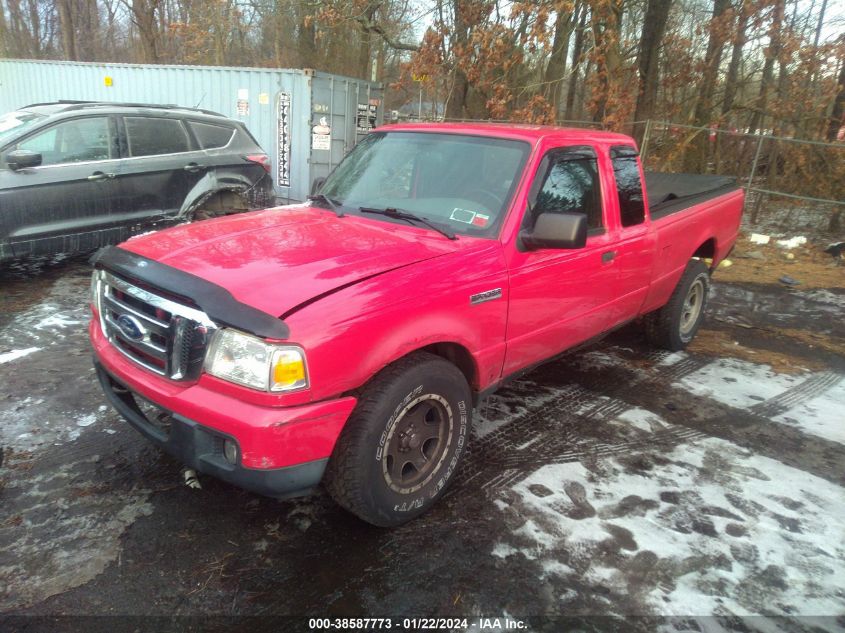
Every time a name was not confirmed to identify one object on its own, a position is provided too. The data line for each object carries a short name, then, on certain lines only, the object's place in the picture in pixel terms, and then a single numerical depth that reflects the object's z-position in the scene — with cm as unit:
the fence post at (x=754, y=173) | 1064
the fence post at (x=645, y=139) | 1123
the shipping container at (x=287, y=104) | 1098
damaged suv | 582
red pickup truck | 236
